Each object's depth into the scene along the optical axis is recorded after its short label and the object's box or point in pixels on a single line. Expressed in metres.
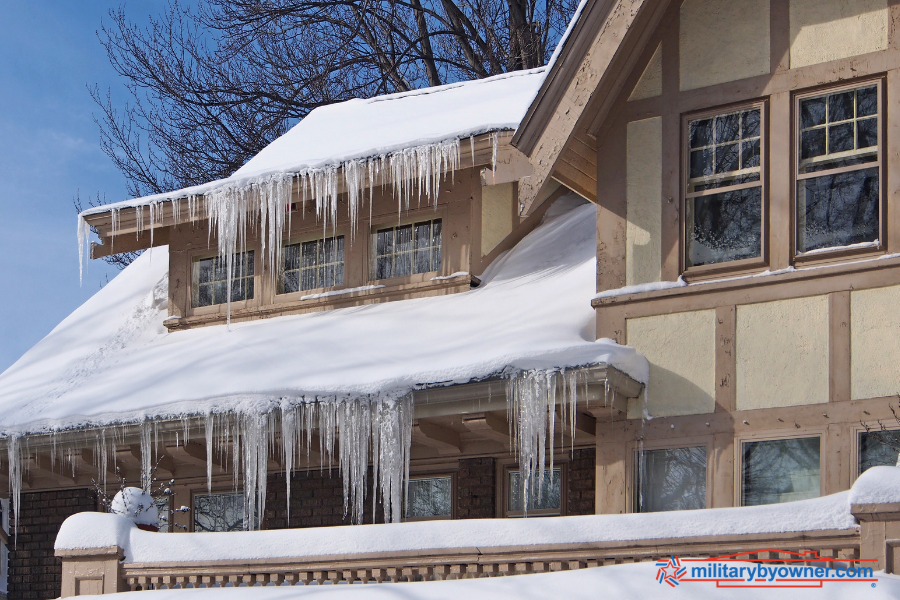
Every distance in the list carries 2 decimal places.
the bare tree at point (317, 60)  44.94
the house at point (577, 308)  17.92
